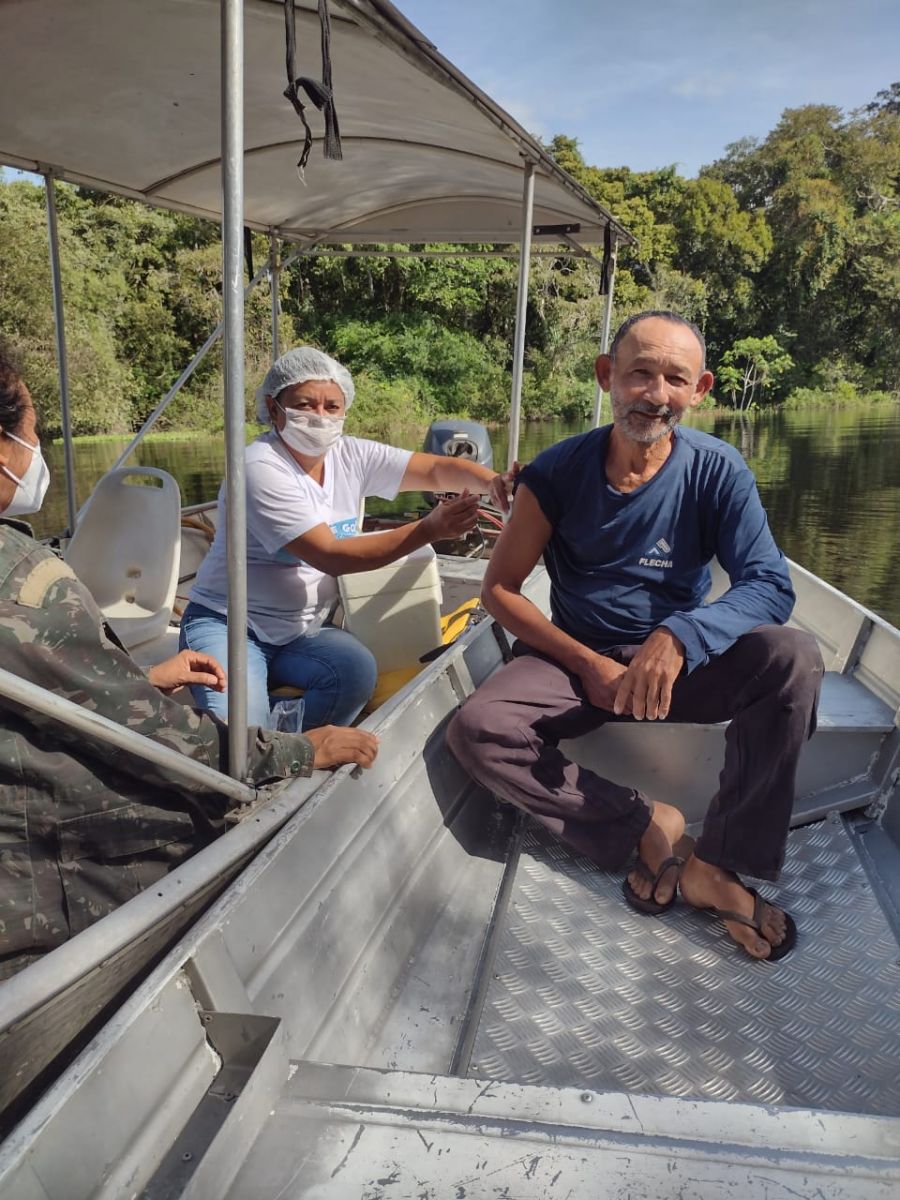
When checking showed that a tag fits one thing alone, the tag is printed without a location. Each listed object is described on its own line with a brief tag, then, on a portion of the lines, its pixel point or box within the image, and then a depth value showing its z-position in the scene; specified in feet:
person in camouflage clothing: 3.92
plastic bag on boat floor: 7.50
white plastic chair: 11.89
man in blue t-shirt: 6.30
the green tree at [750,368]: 119.85
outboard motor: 19.26
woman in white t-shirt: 7.85
